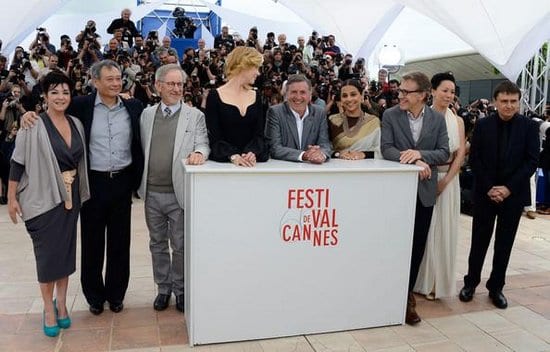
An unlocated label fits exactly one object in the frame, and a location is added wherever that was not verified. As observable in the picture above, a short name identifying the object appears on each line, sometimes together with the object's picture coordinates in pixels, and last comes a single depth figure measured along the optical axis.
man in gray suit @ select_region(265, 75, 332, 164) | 3.37
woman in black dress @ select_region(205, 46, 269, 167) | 3.11
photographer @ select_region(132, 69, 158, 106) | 8.51
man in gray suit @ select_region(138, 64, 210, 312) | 3.29
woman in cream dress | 3.69
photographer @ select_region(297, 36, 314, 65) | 13.05
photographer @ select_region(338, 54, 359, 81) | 12.15
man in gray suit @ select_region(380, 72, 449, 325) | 3.44
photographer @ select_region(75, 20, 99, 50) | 9.78
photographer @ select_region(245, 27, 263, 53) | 12.19
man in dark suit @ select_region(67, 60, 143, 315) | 3.27
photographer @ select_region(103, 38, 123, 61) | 9.63
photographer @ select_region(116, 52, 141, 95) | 8.55
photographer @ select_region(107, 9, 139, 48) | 11.28
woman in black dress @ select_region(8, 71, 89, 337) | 2.97
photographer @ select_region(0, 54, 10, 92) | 8.40
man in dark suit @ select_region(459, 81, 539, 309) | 3.71
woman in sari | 3.56
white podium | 2.92
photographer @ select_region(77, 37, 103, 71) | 9.49
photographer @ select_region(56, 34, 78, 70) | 9.57
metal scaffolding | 12.21
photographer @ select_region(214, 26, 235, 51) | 11.98
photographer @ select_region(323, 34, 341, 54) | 13.99
